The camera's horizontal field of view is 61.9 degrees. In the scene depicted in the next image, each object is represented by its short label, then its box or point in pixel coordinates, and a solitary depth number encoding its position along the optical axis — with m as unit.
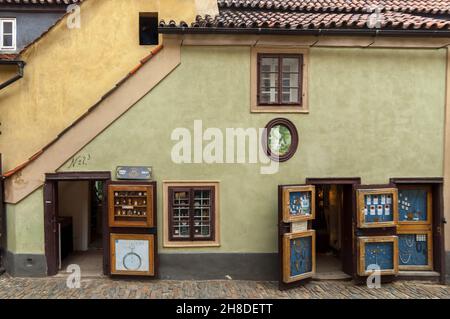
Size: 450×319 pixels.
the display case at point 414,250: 9.51
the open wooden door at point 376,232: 8.87
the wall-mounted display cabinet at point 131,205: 8.83
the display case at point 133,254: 8.94
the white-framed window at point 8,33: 11.32
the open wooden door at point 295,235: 8.46
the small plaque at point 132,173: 8.98
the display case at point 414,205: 9.51
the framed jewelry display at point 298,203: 8.43
